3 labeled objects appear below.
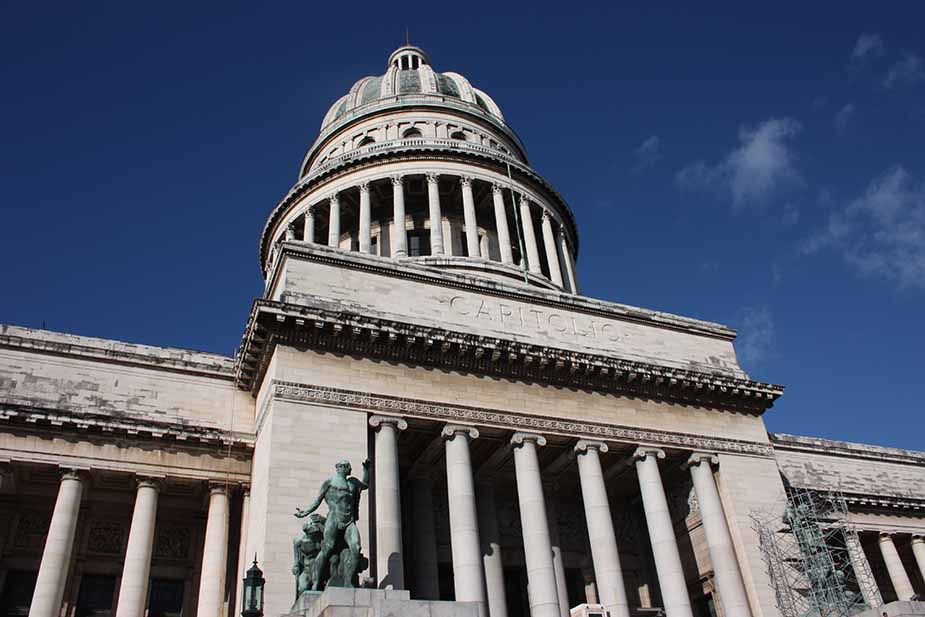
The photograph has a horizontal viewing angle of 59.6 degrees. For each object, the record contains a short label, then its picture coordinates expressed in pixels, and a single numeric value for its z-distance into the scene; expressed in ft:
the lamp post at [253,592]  47.96
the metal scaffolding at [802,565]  74.95
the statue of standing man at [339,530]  51.21
